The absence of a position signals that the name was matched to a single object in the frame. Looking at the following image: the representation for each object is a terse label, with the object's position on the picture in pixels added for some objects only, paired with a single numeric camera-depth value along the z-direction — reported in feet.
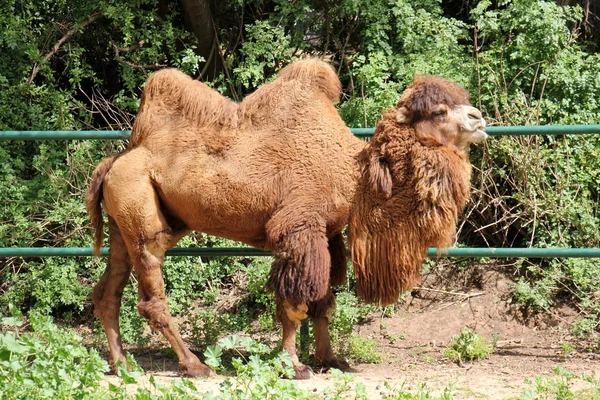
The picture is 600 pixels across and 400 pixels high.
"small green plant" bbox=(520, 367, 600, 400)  29.05
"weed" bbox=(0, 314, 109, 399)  26.40
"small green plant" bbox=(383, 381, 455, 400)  27.68
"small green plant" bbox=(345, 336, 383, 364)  42.09
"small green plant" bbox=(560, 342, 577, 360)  42.91
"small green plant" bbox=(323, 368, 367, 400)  27.61
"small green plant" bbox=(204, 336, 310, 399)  26.71
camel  35.24
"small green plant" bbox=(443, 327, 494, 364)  41.91
